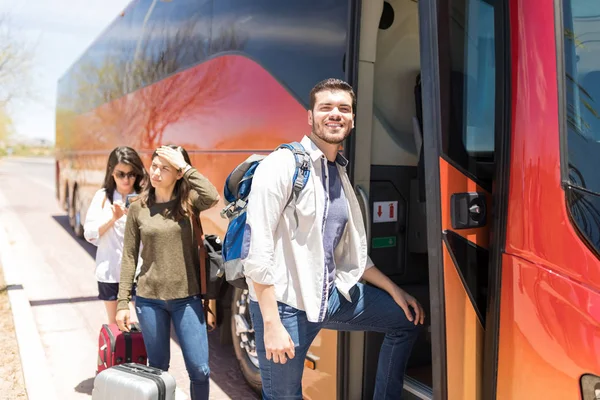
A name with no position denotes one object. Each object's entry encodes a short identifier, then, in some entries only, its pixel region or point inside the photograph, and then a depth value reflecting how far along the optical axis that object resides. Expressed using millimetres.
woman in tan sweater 3197
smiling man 2270
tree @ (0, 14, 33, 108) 20372
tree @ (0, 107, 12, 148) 57406
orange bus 1983
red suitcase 3805
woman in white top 4246
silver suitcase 2748
